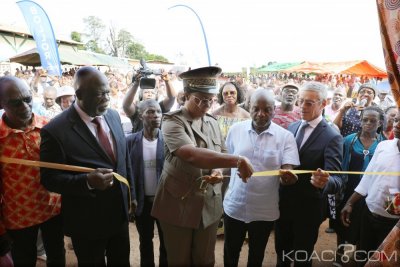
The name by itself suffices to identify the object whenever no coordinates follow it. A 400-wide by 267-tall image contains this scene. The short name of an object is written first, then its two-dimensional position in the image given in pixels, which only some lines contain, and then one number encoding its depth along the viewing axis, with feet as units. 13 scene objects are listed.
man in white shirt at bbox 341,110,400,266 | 7.96
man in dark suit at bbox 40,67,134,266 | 7.07
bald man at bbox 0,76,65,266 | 7.79
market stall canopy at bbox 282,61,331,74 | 55.36
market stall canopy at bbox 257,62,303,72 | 74.63
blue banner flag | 19.29
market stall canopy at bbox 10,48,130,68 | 37.49
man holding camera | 12.73
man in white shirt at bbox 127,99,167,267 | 10.61
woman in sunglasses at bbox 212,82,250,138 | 14.50
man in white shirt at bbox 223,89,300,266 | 8.90
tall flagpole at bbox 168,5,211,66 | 25.86
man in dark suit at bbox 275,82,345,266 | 8.67
